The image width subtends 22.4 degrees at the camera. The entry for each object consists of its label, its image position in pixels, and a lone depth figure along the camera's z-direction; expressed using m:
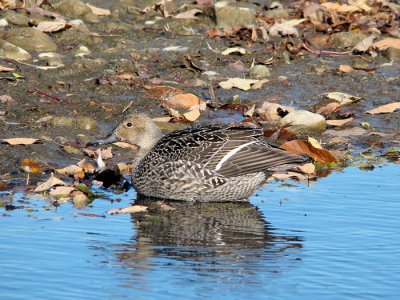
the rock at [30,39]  14.39
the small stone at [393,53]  15.41
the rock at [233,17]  16.31
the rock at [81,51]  14.43
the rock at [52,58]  13.78
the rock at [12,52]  13.84
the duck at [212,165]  9.80
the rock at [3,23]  14.91
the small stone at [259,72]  14.13
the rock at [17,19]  15.02
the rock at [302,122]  12.21
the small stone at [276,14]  16.91
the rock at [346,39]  15.81
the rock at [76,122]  11.73
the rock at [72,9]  16.11
